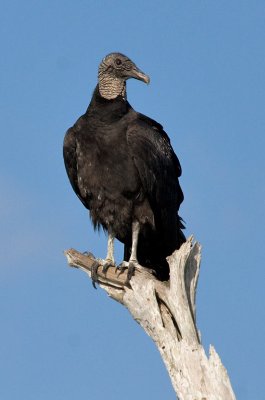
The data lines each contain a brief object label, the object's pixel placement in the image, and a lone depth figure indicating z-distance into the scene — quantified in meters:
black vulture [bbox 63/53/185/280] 15.38
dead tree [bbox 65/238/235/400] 12.01
